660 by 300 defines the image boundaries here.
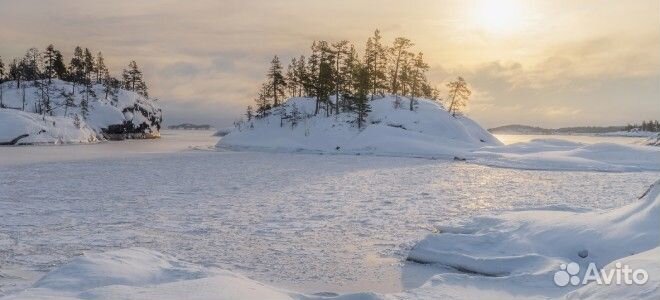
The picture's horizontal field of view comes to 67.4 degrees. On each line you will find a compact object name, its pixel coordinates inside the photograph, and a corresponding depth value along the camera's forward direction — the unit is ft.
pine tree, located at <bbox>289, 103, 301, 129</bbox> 241.35
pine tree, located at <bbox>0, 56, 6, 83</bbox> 414.82
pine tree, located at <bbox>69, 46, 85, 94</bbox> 423.97
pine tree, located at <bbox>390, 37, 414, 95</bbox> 262.67
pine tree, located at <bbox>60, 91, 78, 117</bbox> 359.46
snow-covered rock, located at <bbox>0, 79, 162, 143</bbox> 347.77
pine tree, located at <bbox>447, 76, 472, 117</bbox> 256.73
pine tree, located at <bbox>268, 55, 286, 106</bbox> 279.49
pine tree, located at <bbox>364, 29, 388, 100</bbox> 271.28
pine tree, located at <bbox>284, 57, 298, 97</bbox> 303.87
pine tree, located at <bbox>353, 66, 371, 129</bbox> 226.17
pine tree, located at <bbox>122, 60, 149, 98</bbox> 467.11
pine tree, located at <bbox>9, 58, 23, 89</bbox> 397.60
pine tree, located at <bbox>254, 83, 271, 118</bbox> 269.23
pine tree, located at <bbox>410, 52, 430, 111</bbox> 259.39
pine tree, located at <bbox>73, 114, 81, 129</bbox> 295.69
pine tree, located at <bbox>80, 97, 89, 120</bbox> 353.88
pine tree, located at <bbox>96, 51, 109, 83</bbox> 452.18
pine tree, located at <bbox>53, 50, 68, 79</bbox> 408.46
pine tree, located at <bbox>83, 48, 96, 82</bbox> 430.61
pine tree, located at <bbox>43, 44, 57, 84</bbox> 403.95
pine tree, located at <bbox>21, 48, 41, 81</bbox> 410.31
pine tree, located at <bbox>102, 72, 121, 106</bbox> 405.39
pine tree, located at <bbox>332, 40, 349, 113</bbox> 246.88
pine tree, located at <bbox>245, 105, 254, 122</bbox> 289.74
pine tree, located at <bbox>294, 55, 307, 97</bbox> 271.51
